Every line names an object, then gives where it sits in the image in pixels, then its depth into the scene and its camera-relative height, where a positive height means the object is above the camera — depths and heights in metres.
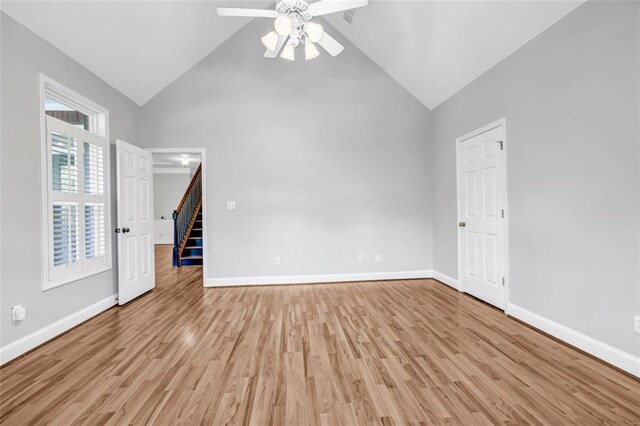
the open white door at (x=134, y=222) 3.58 -0.08
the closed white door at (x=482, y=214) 3.27 -0.04
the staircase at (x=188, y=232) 6.04 -0.37
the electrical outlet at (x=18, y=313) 2.26 -0.78
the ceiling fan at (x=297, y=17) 2.48 +1.83
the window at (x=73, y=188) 2.65 +0.31
